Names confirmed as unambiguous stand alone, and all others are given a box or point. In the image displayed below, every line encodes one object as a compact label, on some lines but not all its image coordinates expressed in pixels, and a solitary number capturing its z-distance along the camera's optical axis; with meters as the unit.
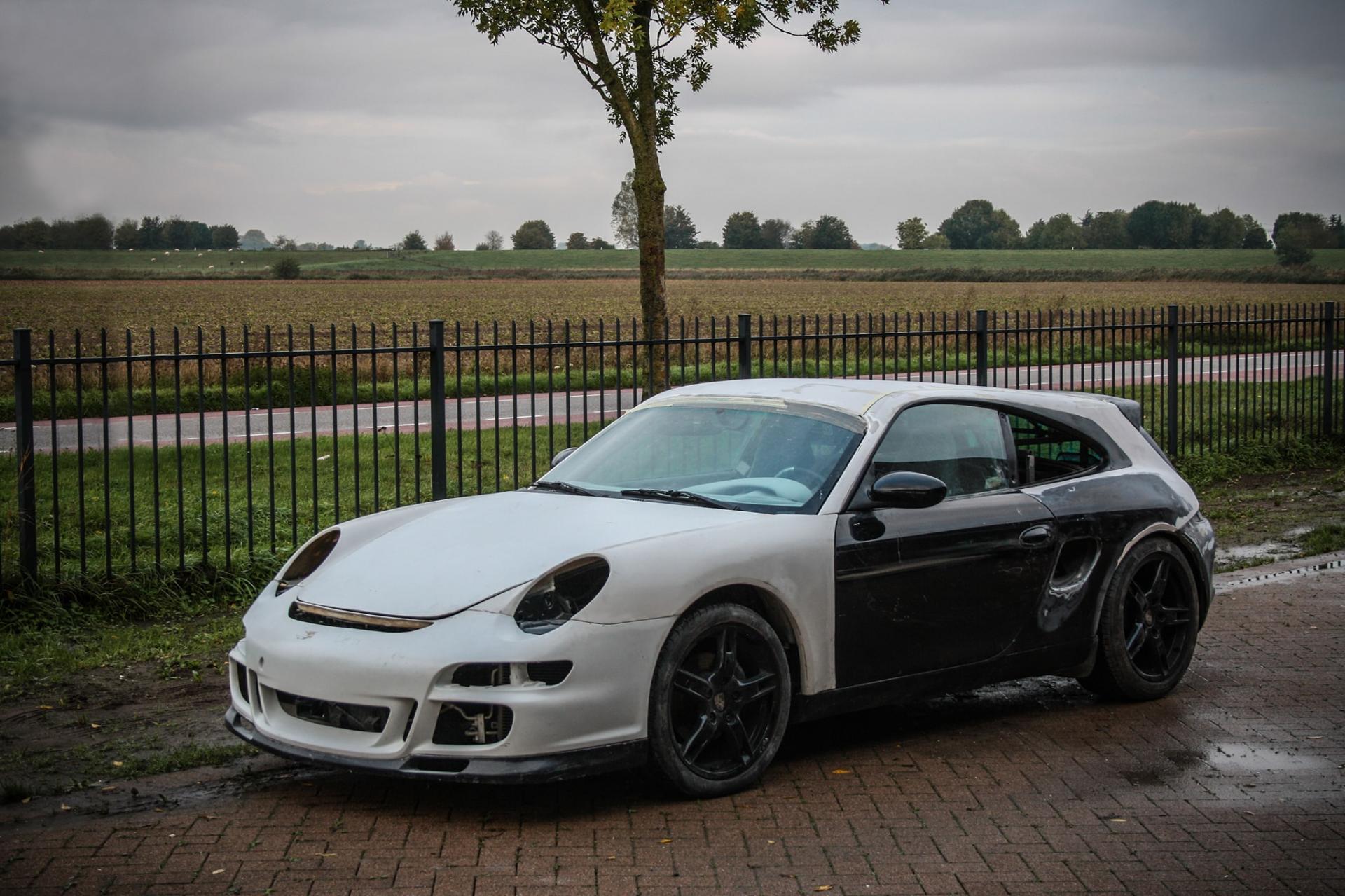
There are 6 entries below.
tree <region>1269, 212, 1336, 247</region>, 92.62
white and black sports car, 4.43
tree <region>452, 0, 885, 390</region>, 12.74
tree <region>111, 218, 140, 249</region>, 73.00
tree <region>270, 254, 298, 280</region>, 85.38
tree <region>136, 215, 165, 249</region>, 80.94
